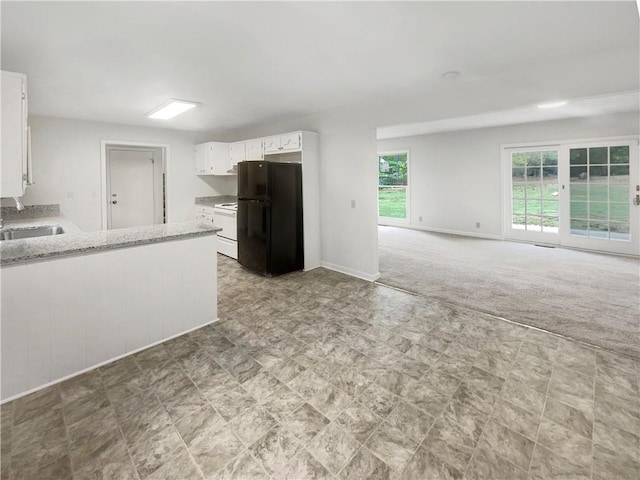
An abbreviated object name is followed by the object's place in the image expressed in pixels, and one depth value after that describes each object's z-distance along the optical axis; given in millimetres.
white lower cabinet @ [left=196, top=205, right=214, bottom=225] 5882
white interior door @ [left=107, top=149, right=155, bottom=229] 6176
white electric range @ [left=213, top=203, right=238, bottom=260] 5281
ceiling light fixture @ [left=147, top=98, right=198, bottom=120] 3900
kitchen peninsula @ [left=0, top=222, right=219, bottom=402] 1978
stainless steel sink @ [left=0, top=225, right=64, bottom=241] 3358
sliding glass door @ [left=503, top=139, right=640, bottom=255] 5270
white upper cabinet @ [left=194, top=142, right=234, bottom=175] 5836
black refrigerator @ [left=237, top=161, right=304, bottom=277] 4301
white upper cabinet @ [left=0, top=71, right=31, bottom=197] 1901
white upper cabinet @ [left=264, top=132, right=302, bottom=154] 4496
